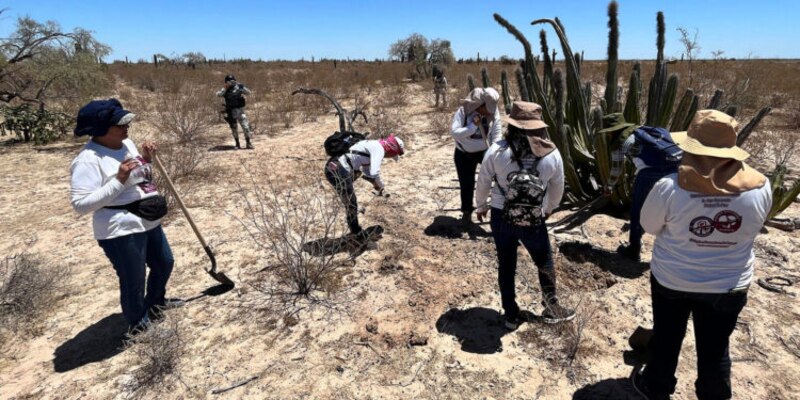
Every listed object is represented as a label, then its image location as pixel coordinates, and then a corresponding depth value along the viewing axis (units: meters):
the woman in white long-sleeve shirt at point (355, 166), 3.62
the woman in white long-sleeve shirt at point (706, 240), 1.64
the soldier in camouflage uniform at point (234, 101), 8.30
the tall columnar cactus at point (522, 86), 4.82
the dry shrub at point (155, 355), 2.53
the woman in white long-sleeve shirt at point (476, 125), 3.78
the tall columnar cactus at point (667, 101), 4.05
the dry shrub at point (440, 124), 9.02
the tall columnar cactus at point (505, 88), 5.35
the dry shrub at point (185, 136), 6.51
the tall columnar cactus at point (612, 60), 4.18
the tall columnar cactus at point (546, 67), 4.78
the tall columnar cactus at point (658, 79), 4.24
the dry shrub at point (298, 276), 3.29
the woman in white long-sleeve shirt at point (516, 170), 2.37
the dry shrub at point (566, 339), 2.60
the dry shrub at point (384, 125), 8.89
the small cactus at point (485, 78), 5.19
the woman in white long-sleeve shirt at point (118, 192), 2.31
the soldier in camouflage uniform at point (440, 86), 12.35
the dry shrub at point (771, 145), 6.15
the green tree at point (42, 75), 9.09
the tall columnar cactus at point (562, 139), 3.85
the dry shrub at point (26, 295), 3.14
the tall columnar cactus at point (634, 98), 4.32
